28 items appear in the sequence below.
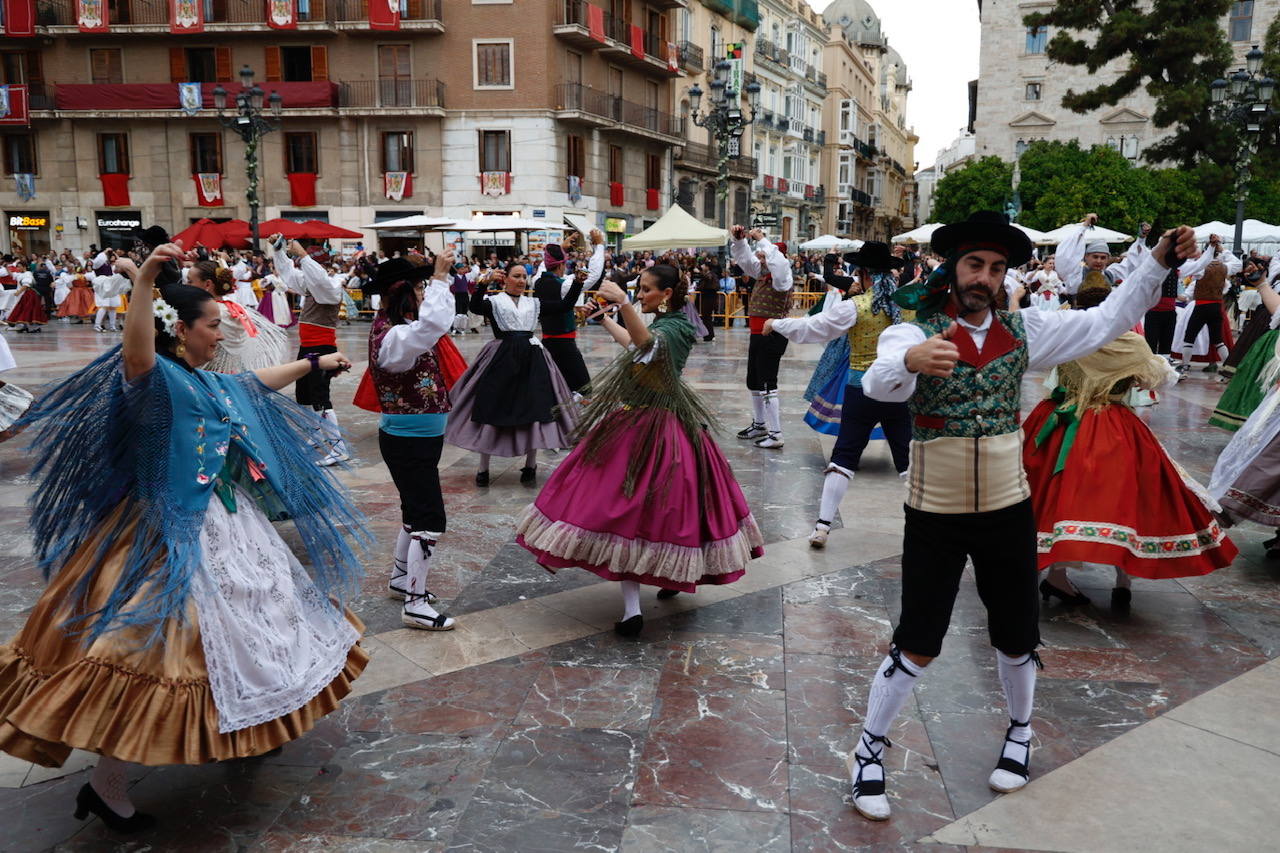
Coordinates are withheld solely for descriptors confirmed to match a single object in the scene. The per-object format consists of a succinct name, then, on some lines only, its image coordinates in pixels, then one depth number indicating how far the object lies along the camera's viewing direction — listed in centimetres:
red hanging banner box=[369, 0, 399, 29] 3195
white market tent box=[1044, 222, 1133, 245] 2273
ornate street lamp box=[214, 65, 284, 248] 2239
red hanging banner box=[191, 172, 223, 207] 3306
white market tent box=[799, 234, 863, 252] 3519
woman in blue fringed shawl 297
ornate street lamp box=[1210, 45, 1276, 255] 1923
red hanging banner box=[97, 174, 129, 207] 3331
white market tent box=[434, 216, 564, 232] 2477
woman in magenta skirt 475
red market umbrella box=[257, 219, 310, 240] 2300
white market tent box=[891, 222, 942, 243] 2303
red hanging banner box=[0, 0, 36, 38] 3281
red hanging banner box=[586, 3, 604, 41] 3363
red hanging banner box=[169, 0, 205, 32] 3241
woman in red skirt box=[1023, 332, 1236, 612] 493
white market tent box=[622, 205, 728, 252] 1906
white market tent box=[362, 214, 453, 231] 2384
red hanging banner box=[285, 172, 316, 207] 3306
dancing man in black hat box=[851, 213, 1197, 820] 330
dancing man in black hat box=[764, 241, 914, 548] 614
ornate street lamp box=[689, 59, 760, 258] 2139
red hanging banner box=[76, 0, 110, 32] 3262
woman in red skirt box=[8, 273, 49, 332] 2155
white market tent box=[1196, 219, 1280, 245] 2502
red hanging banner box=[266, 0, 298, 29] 3228
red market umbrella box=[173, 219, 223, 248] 2081
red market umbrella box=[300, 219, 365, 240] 2327
